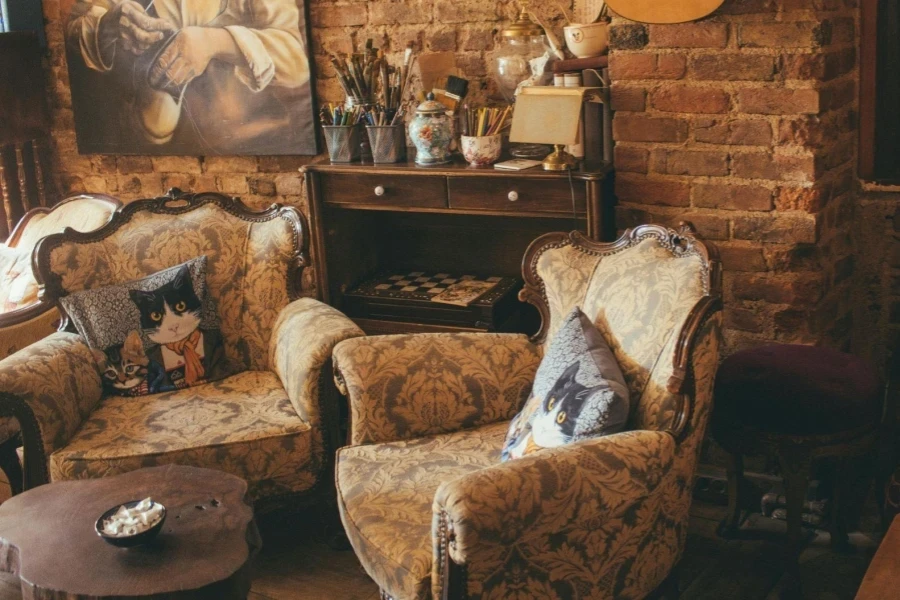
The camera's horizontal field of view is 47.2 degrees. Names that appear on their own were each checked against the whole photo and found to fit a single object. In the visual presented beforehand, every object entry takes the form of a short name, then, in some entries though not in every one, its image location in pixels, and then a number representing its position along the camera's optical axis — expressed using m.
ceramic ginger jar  3.12
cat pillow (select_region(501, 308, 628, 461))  2.11
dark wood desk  2.96
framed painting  3.69
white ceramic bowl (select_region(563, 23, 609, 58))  3.02
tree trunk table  1.97
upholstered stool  2.41
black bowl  2.04
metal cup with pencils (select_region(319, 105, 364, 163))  3.26
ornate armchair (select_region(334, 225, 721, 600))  1.89
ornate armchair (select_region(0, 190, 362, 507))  2.63
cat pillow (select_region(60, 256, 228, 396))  2.92
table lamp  2.81
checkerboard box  3.25
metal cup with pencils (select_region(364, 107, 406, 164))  3.21
